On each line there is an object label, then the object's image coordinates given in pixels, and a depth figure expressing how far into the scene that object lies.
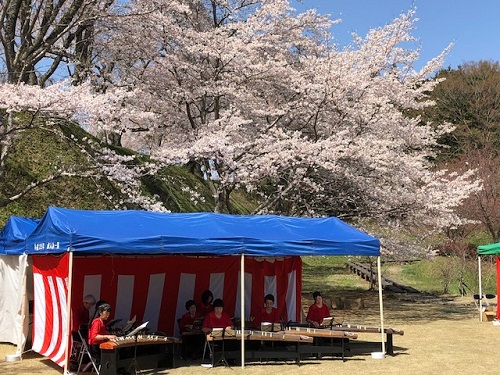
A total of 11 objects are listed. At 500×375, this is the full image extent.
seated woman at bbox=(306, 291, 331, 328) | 10.41
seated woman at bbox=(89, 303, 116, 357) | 7.73
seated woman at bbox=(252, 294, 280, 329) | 10.16
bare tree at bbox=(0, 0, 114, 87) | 12.87
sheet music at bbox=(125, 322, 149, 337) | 7.84
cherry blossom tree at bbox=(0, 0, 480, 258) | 15.16
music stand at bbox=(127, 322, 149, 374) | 7.90
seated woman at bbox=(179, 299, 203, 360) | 9.42
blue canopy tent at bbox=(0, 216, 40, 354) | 9.77
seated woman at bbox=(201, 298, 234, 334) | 9.07
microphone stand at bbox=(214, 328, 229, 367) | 8.86
